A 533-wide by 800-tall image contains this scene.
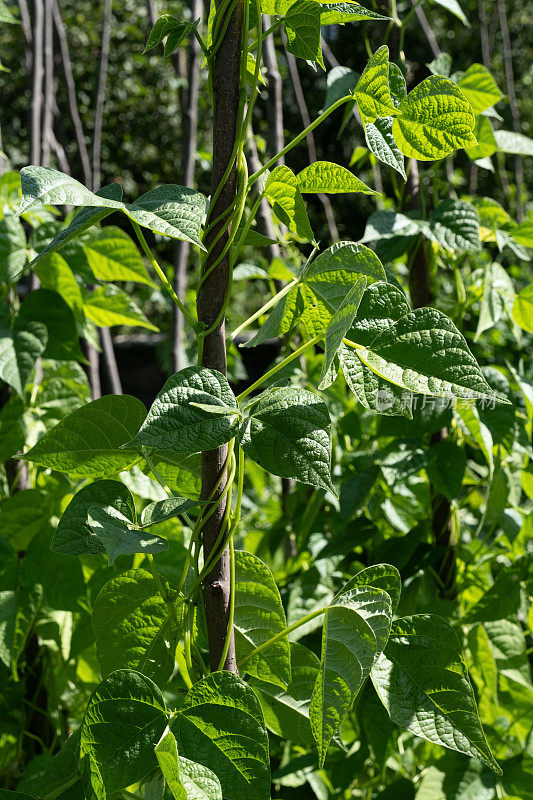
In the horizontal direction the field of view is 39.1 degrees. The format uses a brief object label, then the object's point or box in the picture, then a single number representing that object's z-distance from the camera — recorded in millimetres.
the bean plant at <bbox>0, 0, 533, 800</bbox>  444
